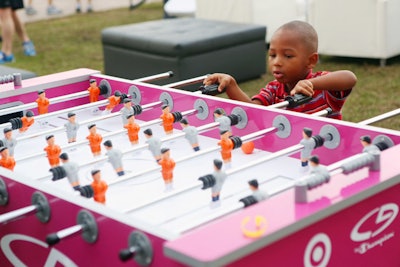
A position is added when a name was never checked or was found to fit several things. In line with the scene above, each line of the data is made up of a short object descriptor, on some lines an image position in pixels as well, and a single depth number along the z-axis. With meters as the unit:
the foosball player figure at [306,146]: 2.11
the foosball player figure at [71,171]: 2.01
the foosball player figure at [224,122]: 2.39
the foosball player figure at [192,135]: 2.31
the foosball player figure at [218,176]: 1.90
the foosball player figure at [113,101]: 2.80
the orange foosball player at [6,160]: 2.20
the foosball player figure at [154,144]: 2.21
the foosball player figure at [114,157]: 2.09
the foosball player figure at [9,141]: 2.34
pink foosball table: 1.59
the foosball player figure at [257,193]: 1.76
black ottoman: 5.62
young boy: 2.79
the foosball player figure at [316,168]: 1.74
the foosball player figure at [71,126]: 2.49
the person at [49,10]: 10.60
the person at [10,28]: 7.08
